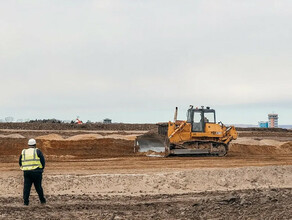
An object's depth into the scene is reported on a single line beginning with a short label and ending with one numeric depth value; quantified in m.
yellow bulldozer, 25.92
